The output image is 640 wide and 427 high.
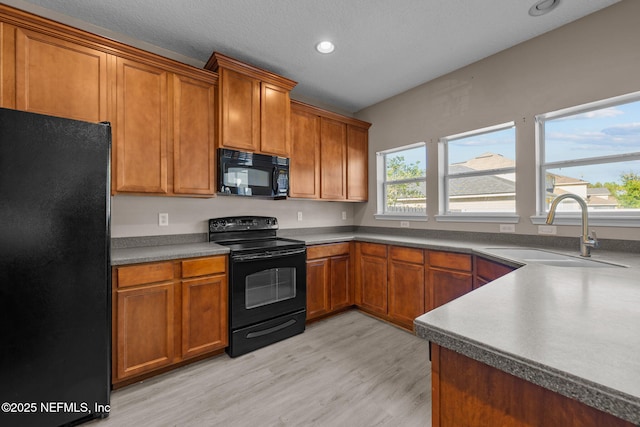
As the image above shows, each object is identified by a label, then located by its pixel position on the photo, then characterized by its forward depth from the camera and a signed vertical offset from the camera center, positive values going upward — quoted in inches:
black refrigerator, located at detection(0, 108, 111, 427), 56.2 -12.0
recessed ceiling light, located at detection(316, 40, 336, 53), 100.9 +61.4
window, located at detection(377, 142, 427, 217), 140.5 +17.2
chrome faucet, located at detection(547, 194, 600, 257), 72.4 -4.5
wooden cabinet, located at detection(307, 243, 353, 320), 121.8 -29.8
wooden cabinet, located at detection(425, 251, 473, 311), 97.3 -22.9
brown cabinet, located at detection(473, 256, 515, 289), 78.8 -17.2
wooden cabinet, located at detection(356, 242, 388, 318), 125.4 -29.6
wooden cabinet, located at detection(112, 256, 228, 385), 77.4 -30.1
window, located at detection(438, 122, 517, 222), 109.8 +16.5
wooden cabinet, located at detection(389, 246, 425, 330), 111.5 -29.2
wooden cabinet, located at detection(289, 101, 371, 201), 132.0 +30.3
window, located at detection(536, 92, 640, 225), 84.1 +18.5
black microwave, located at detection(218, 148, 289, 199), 104.2 +16.0
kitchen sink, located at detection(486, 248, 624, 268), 70.8 -12.6
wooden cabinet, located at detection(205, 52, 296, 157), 103.4 +42.1
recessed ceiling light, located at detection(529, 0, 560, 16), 81.5 +61.5
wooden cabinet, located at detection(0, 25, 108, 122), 71.1 +37.7
